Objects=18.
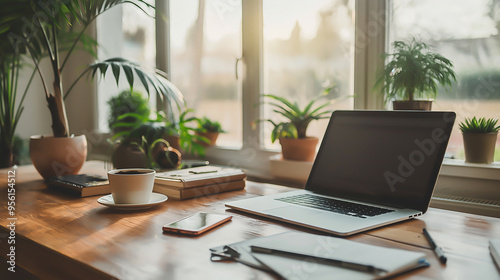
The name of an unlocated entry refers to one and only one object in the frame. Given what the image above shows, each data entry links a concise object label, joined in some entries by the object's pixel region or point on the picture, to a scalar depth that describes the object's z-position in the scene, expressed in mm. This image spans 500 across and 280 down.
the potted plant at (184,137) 1694
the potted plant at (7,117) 1809
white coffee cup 1030
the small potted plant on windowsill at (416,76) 1237
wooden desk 651
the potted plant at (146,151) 1442
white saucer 1022
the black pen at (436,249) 667
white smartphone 833
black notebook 1214
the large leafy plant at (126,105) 2258
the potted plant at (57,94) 1354
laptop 920
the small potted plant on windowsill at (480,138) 1182
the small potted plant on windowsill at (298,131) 1534
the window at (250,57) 1609
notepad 603
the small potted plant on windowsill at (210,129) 1982
